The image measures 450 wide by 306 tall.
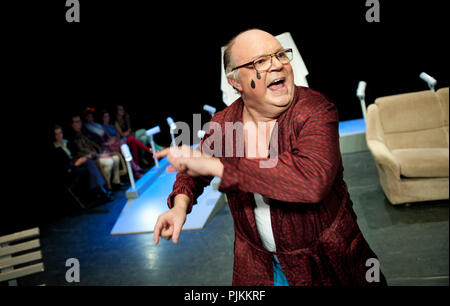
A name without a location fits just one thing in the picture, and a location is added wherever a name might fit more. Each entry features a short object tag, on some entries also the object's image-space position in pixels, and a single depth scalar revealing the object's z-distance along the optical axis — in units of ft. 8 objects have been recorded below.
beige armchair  9.66
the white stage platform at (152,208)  11.67
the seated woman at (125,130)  18.84
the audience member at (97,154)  16.16
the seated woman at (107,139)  17.85
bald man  2.42
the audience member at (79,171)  14.71
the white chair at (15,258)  6.36
